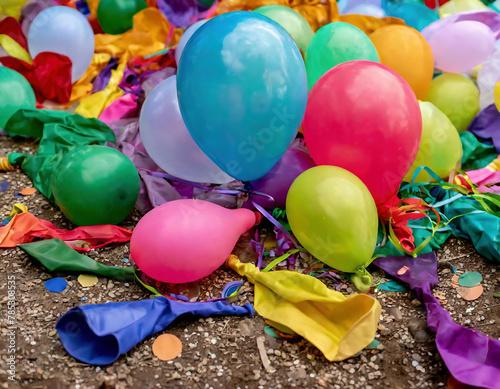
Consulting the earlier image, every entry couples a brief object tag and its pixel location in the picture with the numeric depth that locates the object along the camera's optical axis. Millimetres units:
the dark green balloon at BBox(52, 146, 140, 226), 1915
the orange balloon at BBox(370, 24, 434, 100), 2201
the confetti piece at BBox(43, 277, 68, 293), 1737
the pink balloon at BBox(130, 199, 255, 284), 1624
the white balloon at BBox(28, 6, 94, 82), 2715
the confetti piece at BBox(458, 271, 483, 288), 1762
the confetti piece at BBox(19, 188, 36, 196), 2248
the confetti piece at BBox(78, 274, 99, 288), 1763
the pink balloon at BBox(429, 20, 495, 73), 2395
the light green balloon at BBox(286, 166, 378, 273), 1629
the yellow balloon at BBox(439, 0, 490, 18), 2861
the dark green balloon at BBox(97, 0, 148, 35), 3035
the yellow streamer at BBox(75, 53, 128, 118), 2719
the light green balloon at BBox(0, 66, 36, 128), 2553
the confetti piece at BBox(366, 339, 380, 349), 1542
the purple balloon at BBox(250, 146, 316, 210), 1938
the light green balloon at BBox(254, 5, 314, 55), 2346
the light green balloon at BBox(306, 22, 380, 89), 2080
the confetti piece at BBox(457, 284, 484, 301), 1709
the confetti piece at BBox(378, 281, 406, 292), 1760
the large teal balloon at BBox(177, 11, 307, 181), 1631
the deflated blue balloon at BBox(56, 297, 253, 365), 1479
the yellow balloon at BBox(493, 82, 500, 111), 2230
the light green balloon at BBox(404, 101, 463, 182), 2028
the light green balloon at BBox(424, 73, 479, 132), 2352
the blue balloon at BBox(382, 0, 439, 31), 2746
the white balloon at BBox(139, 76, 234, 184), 1914
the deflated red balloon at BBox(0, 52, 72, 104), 2745
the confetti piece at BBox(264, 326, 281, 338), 1583
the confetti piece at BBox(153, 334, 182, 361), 1521
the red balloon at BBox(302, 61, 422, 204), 1732
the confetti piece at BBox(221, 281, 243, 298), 1729
